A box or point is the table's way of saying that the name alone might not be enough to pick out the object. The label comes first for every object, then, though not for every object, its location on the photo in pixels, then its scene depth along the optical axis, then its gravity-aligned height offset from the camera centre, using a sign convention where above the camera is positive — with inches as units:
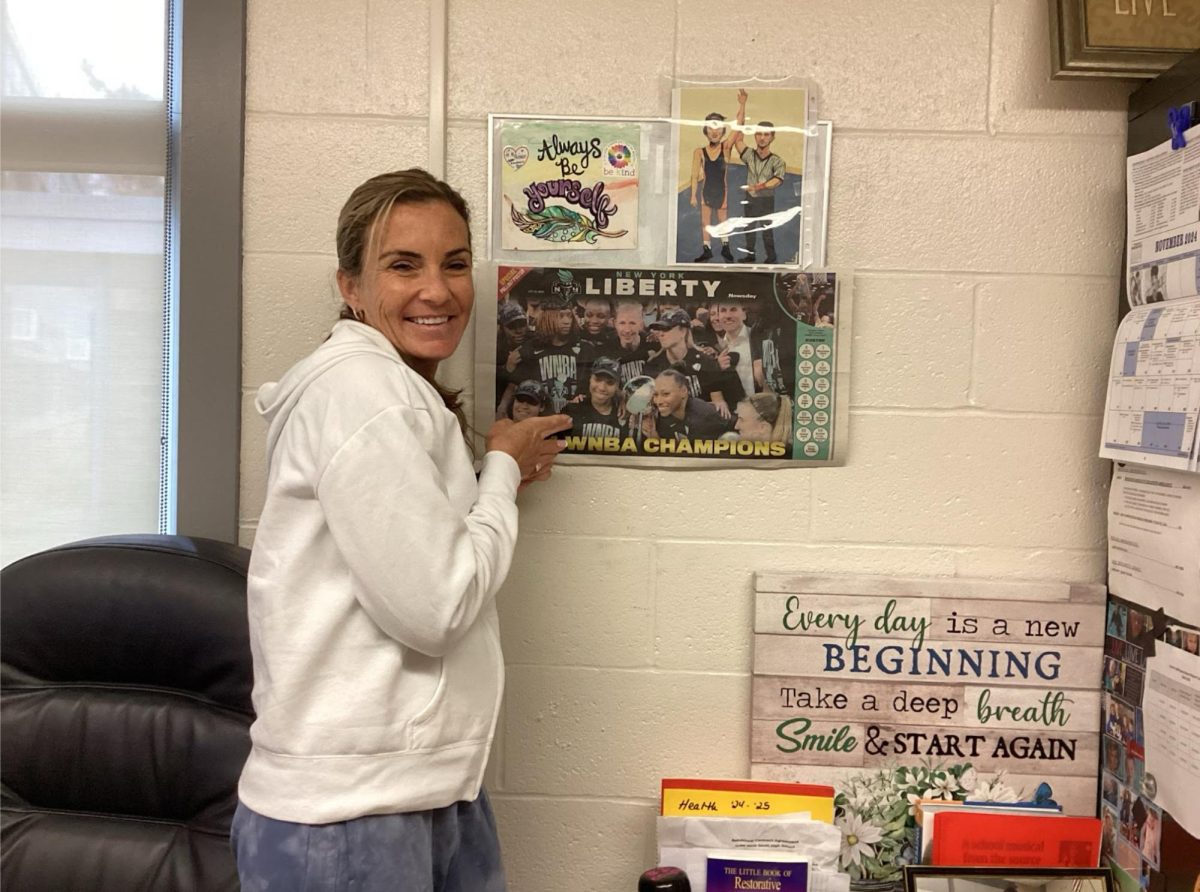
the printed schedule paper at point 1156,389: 49.6 +1.6
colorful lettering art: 59.7 +13.5
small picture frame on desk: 55.4 -27.0
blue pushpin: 51.2 +15.8
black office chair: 49.5 -17.1
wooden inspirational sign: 60.1 -17.5
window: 62.5 +6.3
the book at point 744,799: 58.0 -23.9
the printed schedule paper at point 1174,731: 49.9 -17.0
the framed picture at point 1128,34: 54.8 +22.0
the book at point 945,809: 57.9 -24.5
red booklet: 56.9 -25.5
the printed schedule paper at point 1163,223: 50.7 +10.8
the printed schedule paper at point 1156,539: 50.5 -6.9
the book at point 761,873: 56.2 -27.4
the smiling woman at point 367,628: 41.2 -10.5
